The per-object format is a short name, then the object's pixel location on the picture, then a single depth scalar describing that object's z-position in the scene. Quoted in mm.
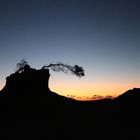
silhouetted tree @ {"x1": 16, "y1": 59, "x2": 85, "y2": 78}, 19335
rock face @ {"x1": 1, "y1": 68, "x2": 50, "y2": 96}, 22015
